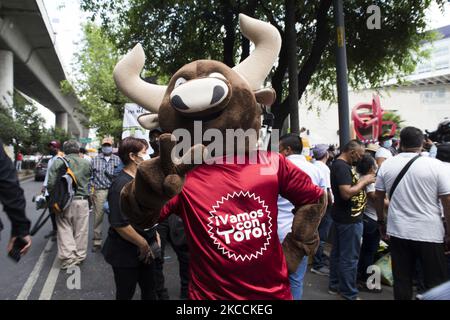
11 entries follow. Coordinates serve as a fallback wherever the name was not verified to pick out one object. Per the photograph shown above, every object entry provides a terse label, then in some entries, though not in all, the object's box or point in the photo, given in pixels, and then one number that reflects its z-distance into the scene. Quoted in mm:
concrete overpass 17562
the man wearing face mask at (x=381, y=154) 6234
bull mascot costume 1919
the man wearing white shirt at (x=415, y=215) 3396
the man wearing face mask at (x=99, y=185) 6734
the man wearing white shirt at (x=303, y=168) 3379
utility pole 5535
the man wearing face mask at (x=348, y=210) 4281
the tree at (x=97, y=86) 25047
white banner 8312
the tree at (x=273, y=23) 8266
